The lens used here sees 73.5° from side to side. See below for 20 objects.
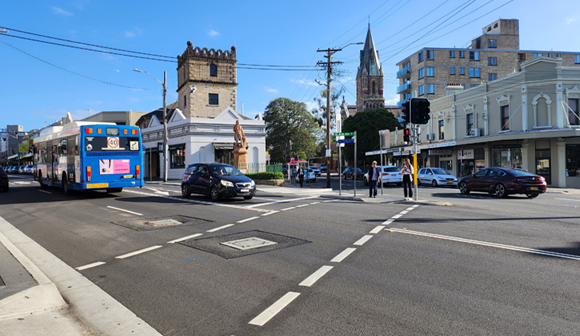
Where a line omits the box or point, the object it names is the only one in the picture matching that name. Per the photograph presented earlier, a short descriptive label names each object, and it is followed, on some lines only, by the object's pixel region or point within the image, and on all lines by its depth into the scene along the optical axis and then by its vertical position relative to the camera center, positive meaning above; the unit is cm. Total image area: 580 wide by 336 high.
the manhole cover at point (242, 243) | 679 -145
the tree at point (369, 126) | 5794 +587
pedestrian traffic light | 1580 +119
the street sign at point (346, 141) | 1910 +123
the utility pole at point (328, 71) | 2842 +691
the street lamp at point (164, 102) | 3338 +570
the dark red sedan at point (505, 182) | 1766 -96
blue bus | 1576 +57
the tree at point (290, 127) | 6344 +654
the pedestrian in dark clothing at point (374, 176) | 1812 -53
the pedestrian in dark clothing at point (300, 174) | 2875 -61
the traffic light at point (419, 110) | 1517 +211
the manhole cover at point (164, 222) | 977 -139
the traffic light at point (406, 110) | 1559 +218
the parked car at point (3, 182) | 2064 -56
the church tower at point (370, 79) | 9719 +2160
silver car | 2831 -103
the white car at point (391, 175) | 2978 -83
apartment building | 5669 +1523
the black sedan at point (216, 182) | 1522 -58
